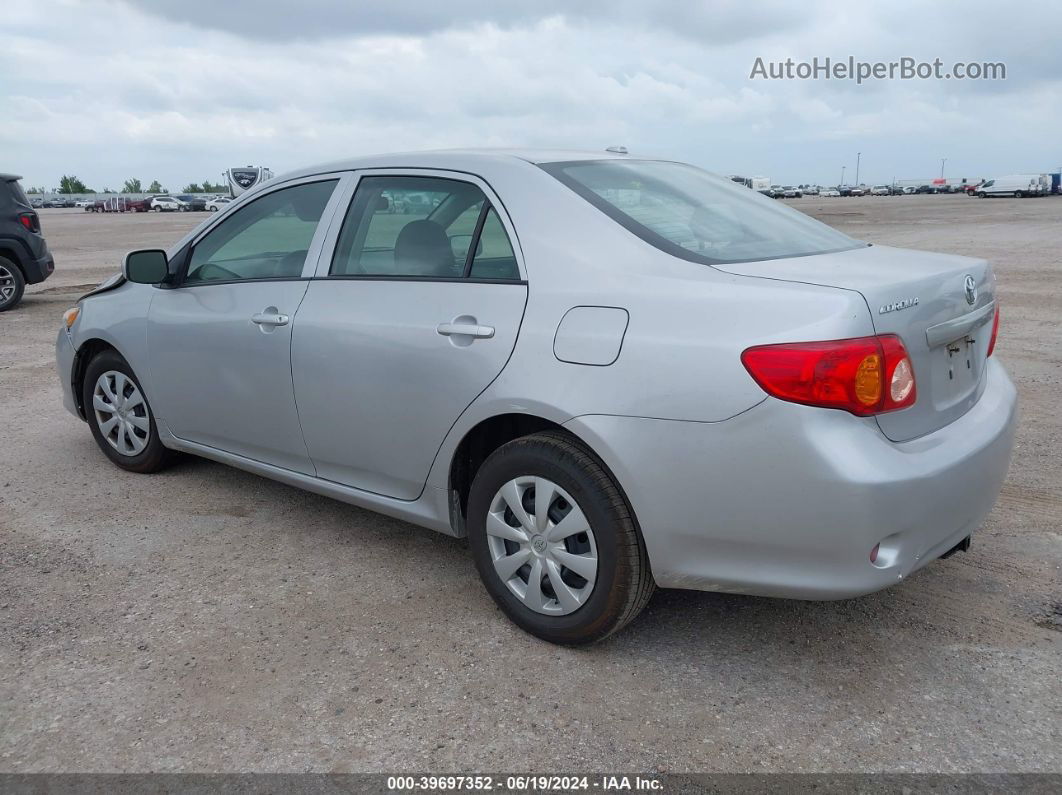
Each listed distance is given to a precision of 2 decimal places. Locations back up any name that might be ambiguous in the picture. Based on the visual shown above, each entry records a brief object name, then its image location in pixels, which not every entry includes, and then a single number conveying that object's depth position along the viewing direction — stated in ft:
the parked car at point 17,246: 38.96
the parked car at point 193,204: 255.78
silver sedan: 8.43
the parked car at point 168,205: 260.21
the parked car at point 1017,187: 233.35
